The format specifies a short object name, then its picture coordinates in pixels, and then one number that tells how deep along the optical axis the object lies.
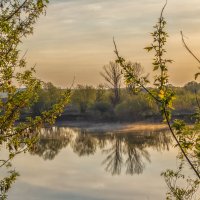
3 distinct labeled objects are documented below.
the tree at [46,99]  71.68
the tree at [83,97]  72.73
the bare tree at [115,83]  74.00
